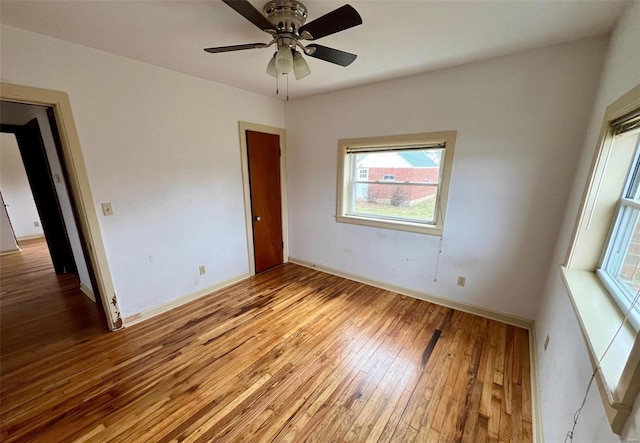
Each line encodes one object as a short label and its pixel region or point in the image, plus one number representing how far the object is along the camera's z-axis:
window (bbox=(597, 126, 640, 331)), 1.16
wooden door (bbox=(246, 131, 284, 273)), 3.23
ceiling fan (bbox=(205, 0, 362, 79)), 1.21
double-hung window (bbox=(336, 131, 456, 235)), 2.51
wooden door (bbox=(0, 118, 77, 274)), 3.29
